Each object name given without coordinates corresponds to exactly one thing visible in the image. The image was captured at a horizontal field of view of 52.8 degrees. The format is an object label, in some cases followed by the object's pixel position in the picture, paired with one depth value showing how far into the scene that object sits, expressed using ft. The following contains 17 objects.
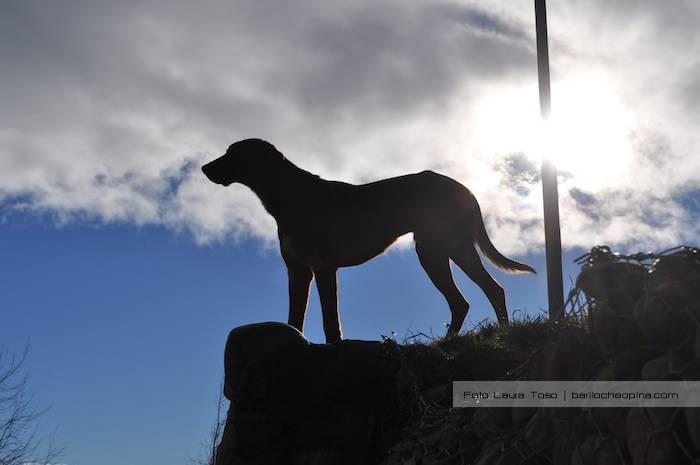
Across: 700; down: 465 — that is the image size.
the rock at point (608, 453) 6.81
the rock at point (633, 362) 7.23
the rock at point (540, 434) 7.87
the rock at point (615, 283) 7.76
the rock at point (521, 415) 8.38
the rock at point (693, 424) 6.04
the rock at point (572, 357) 7.95
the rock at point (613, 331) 7.48
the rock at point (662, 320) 6.95
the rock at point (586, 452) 7.16
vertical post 16.97
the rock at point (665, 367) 6.65
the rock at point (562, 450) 7.49
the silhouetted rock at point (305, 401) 12.09
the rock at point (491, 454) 8.38
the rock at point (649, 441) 6.19
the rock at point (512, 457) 7.96
